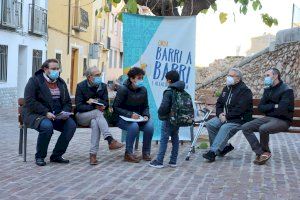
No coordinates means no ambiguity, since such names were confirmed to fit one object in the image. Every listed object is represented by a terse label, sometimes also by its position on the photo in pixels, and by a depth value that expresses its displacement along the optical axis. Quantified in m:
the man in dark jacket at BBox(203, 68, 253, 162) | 7.88
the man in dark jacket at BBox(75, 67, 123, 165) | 7.57
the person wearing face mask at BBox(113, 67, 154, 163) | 7.73
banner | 8.76
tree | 10.38
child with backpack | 7.32
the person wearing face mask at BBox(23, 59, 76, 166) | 7.25
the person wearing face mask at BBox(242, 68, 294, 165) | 7.73
